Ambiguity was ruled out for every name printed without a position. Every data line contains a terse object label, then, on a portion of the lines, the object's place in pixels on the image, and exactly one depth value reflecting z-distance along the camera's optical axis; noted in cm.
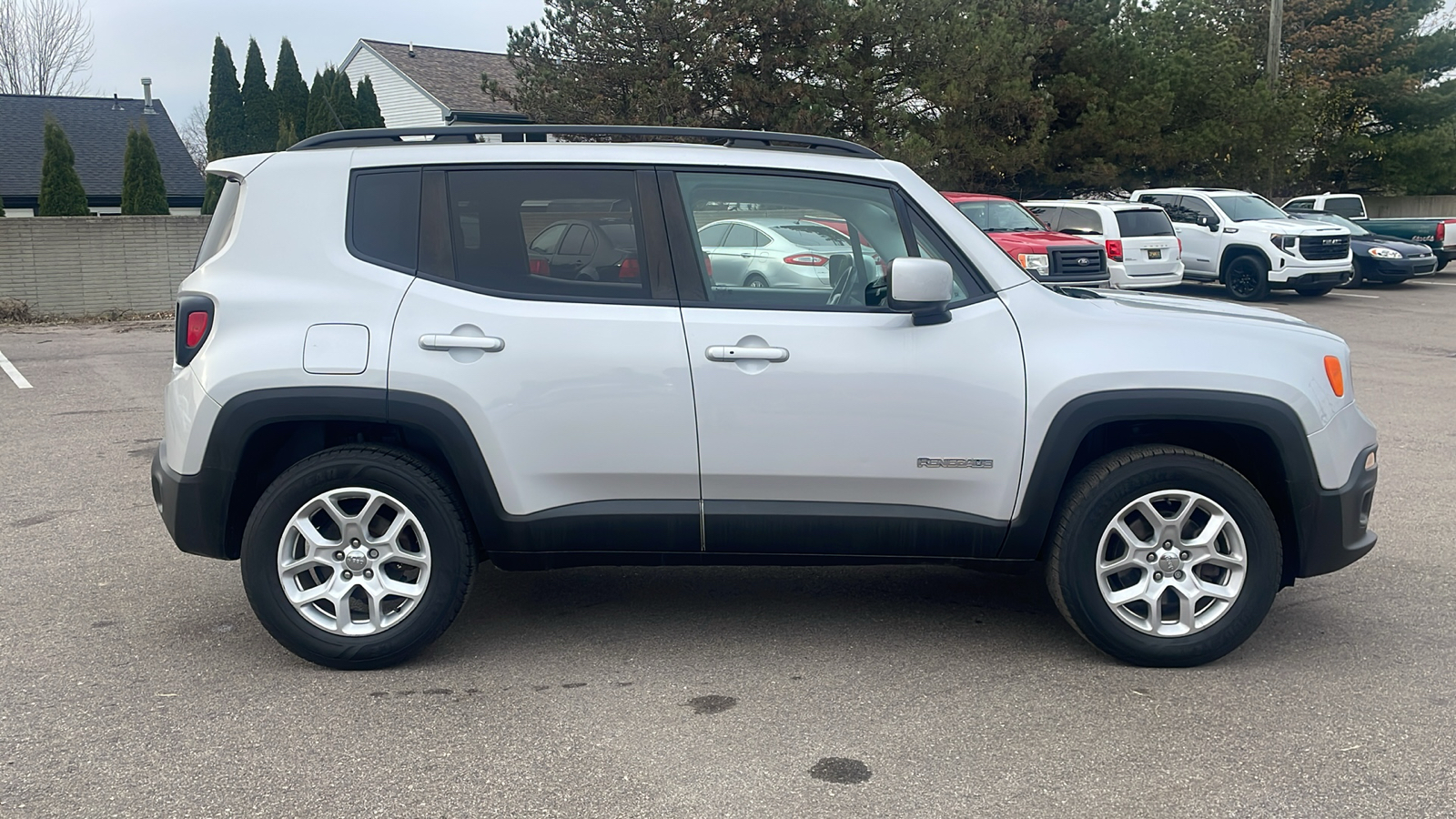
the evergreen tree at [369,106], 3444
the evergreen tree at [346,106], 3362
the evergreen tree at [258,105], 3272
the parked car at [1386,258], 2183
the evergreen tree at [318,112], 3122
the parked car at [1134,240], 1789
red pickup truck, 1589
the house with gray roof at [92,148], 3344
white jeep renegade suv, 410
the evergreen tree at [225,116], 3291
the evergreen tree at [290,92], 3319
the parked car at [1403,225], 2392
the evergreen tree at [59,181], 2316
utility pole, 2819
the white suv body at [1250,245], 1947
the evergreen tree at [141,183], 2453
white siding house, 3978
